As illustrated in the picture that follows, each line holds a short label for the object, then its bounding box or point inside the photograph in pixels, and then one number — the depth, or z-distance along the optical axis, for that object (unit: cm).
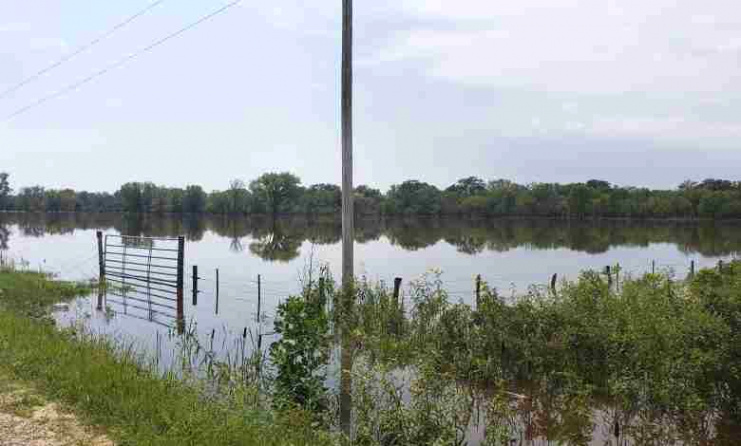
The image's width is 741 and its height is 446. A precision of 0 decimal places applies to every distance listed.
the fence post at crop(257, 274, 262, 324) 1625
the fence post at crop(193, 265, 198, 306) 1816
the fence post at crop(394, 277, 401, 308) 1365
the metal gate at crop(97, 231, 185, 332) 1620
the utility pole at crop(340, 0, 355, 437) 1001
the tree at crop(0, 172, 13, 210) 12989
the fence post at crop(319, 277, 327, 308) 1139
